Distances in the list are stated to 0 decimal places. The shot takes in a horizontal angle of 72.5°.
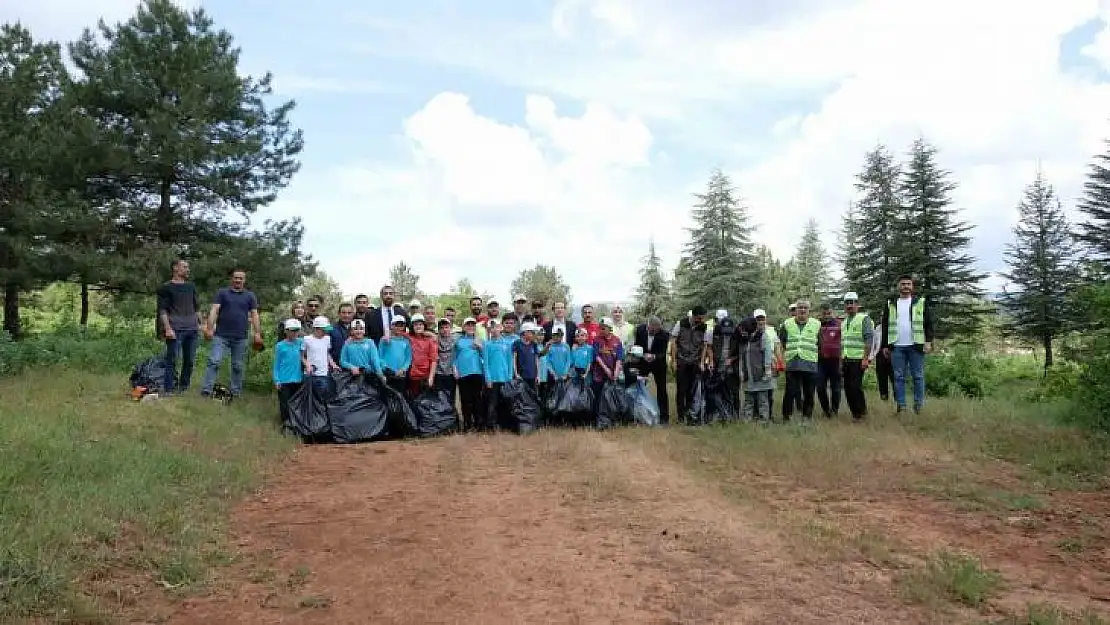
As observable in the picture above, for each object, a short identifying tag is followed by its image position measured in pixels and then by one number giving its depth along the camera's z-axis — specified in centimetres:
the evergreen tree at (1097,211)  3091
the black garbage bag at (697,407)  1020
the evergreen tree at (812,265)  4769
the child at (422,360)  973
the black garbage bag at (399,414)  941
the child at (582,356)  1038
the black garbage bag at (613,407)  1012
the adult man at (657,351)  1072
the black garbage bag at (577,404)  1002
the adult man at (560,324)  1067
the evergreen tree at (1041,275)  3272
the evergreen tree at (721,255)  3462
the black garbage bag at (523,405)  974
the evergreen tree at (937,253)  3147
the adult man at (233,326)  981
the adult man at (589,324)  1081
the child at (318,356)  925
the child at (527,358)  1009
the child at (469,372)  989
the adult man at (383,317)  1026
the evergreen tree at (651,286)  4084
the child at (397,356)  966
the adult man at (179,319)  916
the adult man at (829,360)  993
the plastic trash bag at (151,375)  919
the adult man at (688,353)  1041
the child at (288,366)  932
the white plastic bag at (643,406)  1024
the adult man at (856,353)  980
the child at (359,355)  945
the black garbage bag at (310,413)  898
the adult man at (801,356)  987
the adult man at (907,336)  949
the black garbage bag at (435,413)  956
